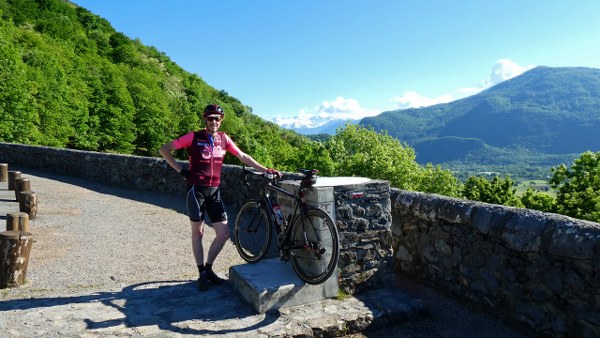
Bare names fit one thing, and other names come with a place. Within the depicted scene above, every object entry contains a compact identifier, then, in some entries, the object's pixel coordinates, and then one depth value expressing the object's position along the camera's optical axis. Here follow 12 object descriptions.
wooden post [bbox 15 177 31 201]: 10.76
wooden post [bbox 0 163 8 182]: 14.64
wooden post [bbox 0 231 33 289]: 4.86
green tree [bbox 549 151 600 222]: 19.81
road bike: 4.22
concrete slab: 4.21
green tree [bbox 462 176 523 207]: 24.13
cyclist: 4.59
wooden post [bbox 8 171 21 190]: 12.16
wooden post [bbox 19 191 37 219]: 8.88
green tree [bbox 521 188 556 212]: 21.30
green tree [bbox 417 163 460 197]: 44.44
